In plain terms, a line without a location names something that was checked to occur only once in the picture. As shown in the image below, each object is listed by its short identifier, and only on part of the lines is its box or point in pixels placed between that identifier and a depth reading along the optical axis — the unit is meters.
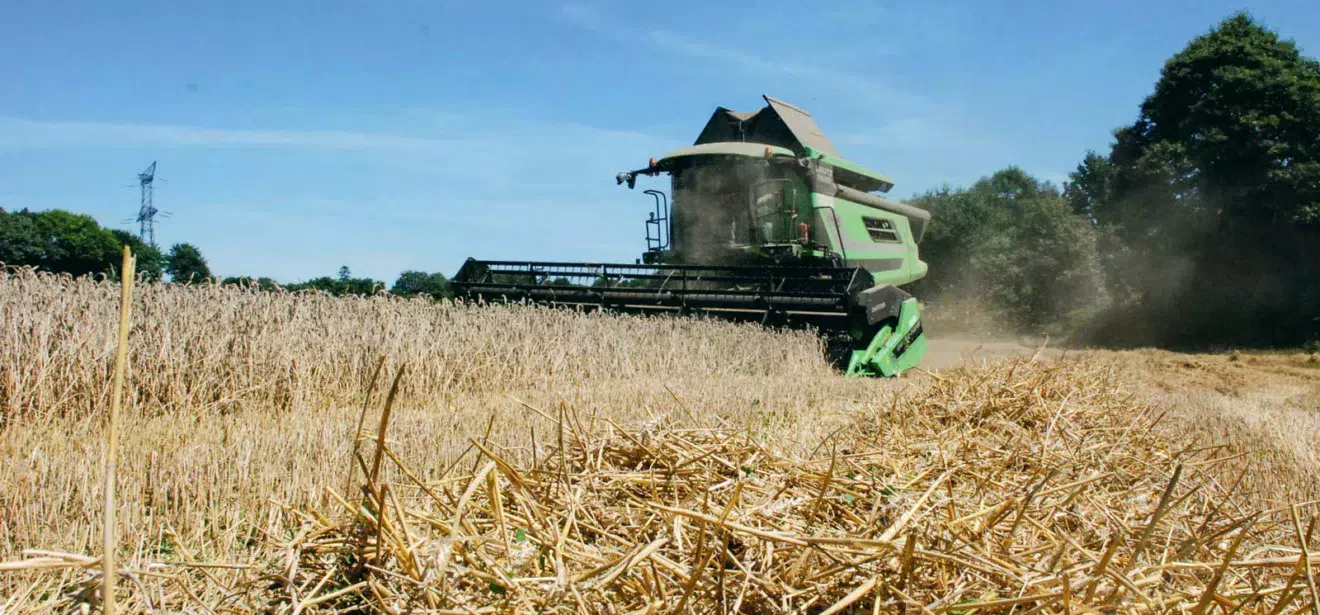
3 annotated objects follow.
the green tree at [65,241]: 47.19
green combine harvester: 9.44
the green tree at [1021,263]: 28.88
